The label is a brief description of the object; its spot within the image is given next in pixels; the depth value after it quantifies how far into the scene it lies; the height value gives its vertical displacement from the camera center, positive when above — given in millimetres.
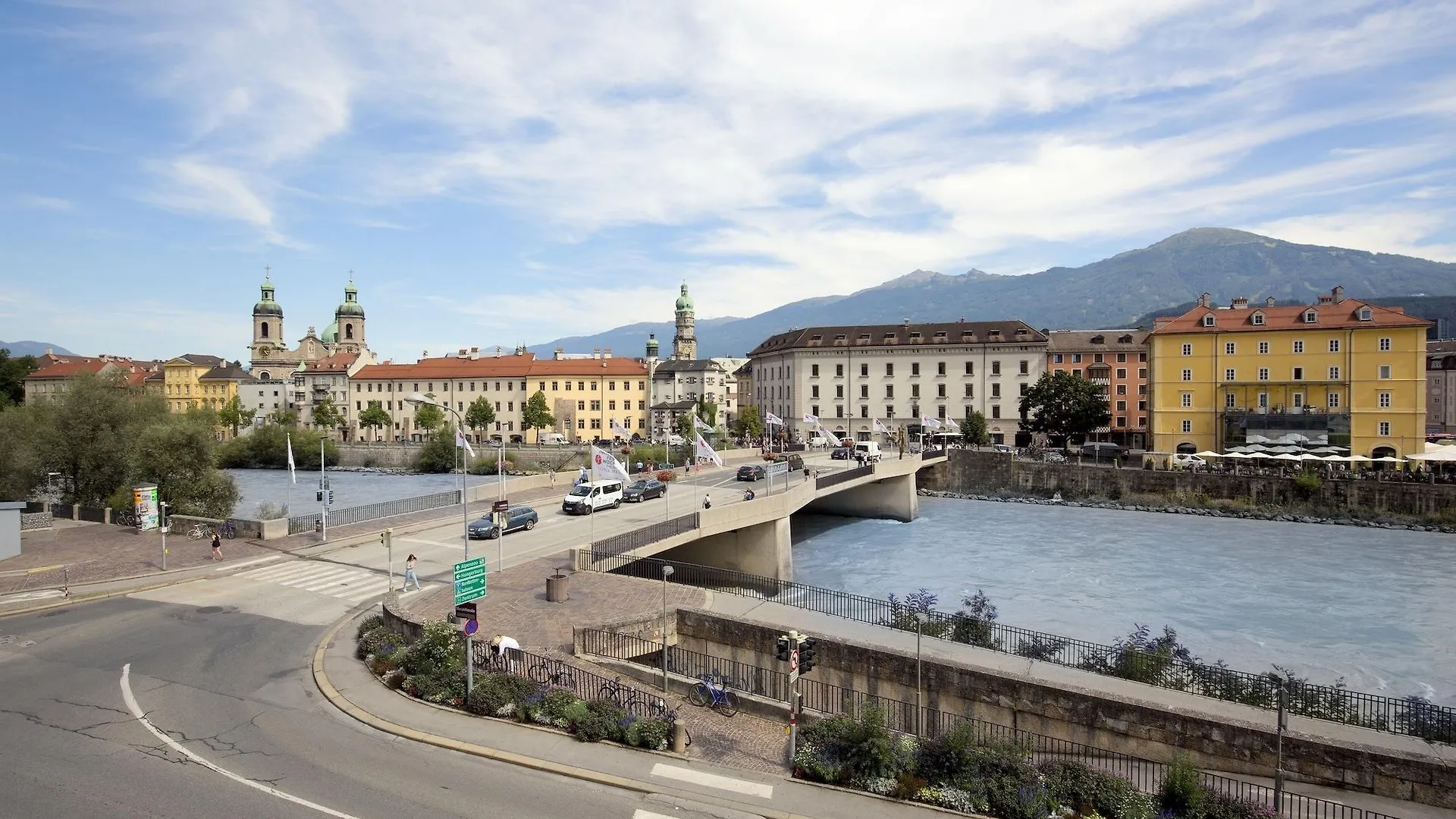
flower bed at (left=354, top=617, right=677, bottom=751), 14125 -5857
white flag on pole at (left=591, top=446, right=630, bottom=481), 28734 -2483
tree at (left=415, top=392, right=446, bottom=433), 110875 -2209
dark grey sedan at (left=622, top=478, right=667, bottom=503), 44312 -5393
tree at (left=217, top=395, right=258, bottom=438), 129000 -1529
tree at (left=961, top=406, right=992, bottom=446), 87938 -4366
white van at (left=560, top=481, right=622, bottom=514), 40469 -5256
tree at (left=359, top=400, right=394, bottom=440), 121250 -2186
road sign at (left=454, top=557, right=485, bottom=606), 16031 -3737
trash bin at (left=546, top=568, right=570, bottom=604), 22766 -5556
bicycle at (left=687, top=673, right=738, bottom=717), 16422 -6393
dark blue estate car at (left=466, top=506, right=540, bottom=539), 34062 -5560
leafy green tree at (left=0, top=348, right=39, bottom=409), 104062 +4355
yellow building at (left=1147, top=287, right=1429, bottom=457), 66875 +758
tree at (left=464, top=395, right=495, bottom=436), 112938 -1890
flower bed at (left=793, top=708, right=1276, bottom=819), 11758 -6175
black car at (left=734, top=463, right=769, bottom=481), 56428 -5662
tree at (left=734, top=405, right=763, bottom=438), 101625 -3571
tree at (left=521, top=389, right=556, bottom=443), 108375 -1942
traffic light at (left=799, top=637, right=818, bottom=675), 14125 -4759
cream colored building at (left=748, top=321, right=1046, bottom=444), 92688 +2352
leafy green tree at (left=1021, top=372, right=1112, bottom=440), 80938 -1554
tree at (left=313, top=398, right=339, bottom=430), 124000 -1967
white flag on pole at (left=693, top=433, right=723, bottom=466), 36875 -2637
